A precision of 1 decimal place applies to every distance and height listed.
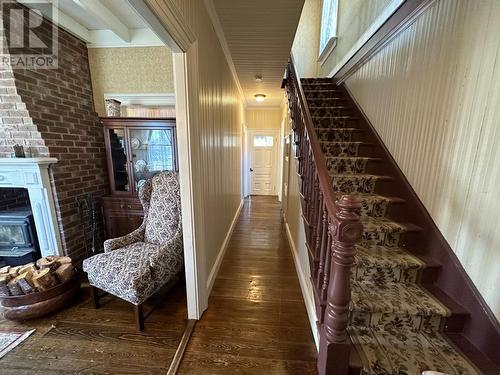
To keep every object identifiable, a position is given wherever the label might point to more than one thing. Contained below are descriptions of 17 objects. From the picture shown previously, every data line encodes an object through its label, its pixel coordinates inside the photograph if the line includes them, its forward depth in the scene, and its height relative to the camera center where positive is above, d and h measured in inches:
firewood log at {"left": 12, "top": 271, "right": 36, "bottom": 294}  67.7 -43.1
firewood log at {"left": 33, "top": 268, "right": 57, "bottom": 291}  69.6 -43.6
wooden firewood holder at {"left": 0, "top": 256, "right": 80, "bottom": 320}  67.2 -46.2
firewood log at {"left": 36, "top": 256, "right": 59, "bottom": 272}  74.7 -41.0
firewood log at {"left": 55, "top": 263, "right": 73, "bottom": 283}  73.9 -43.3
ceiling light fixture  172.3 +46.4
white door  239.0 -12.1
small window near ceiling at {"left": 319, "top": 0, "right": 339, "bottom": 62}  139.6 +90.4
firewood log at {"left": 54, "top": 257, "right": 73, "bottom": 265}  78.4 -41.3
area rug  58.9 -55.7
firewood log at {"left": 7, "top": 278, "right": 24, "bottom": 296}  67.1 -44.4
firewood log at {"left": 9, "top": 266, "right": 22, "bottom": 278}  70.2 -41.3
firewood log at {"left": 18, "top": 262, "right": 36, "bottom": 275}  71.7 -41.1
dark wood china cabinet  103.0 -4.6
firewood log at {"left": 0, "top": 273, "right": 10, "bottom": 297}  66.9 -43.9
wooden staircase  41.0 -31.8
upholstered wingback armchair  63.1 -35.4
